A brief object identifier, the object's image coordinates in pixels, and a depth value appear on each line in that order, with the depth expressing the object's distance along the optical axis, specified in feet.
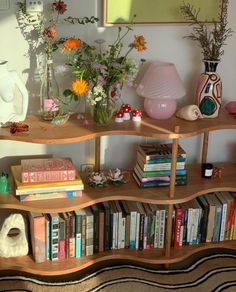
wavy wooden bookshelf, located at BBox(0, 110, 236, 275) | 7.14
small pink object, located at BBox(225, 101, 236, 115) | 8.15
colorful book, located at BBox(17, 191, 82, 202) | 7.40
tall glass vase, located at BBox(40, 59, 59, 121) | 7.43
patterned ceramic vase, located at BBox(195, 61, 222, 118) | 7.80
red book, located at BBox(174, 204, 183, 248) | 8.05
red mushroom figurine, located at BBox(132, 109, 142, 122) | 7.59
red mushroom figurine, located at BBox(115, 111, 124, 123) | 7.52
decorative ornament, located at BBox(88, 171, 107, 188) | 7.89
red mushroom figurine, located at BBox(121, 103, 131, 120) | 7.59
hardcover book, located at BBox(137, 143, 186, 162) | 7.83
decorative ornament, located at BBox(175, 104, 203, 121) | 7.70
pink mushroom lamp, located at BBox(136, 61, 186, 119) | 7.49
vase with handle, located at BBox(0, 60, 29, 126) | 6.92
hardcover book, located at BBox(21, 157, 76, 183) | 7.38
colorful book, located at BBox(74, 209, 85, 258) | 7.73
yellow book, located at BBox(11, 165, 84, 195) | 7.32
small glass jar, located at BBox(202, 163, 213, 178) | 8.21
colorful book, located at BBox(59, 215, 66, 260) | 7.66
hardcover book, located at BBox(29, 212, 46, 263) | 7.56
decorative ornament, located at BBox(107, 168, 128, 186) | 7.95
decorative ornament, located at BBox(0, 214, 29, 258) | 7.68
